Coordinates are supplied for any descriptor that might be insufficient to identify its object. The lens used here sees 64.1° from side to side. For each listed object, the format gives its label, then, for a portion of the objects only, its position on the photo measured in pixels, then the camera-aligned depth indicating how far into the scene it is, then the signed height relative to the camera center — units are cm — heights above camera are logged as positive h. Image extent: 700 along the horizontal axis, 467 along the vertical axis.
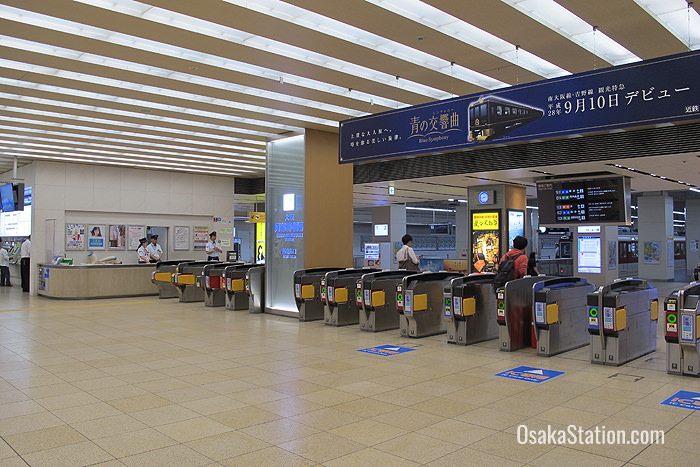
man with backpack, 771 -39
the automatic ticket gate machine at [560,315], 691 -100
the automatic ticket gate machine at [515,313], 726 -101
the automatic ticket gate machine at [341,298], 930 -99
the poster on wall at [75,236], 1463 +16
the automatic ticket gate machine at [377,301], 875 -98
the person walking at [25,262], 1512 -51
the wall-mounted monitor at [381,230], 2056 +34
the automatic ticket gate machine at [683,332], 574 -99
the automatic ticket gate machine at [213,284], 1214 -95
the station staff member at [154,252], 1518 -28
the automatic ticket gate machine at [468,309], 766 -99
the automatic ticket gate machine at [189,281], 1312 -93
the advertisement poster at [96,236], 1500 +17
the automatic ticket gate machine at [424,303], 820 -96
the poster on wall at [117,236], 1536 +17
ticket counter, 1375 -97
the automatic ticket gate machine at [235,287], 1158 -96
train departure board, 1069 +71
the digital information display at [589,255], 1270 -42
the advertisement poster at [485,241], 1270 -7
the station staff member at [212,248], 1506 -19
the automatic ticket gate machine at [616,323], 634 -101
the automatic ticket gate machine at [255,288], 1117 -96
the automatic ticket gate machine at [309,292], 978 -93
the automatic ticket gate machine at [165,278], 1395 -91
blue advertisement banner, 548 +146
